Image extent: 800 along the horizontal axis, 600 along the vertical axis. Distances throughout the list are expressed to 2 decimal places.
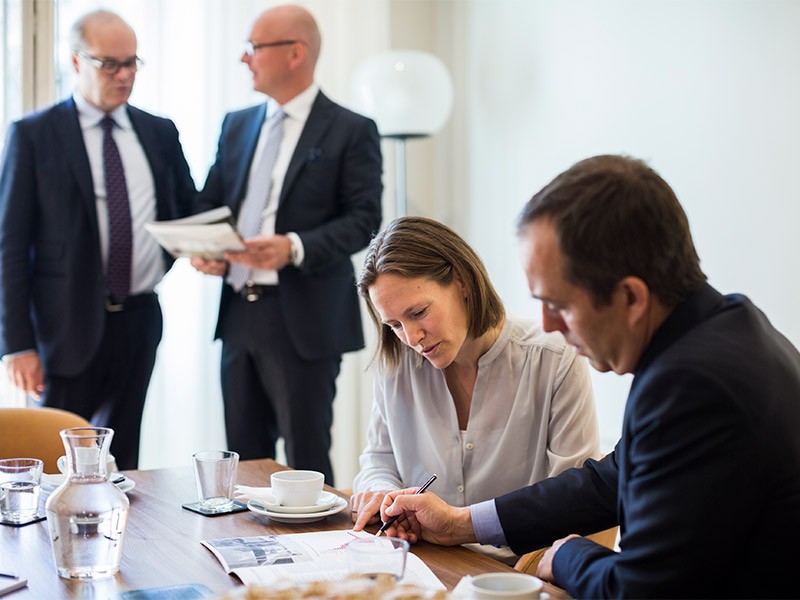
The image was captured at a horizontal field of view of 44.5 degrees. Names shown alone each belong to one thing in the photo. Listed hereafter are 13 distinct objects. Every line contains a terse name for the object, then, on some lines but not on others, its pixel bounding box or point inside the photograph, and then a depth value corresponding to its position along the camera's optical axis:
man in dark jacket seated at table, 1.11
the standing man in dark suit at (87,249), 3.09
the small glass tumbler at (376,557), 1.24
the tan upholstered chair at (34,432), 2.46
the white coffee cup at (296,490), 1.78
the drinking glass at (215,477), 1.81
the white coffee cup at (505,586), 1.16
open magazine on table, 1.41
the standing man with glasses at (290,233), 3.23
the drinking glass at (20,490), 1.76
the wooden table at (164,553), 1.40
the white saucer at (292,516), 1.72
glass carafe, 1.42
